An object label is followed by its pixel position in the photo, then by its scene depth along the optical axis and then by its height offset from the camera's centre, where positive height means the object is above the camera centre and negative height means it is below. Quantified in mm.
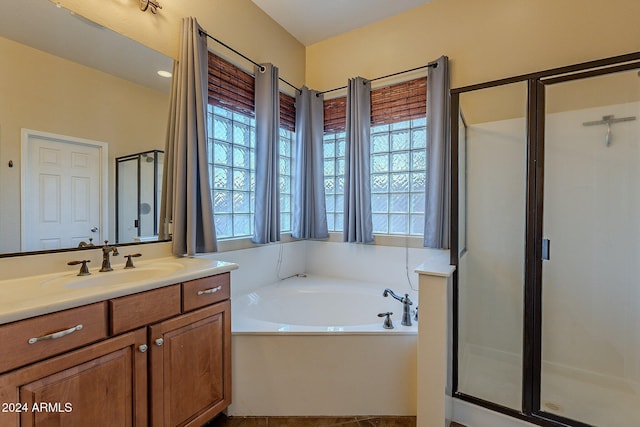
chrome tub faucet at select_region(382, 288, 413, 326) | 1776 -628
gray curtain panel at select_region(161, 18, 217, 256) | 1781 +384
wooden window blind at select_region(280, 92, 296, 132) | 2703 +919
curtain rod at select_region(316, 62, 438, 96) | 2244 +1147
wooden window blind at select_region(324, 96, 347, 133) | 2775 +919
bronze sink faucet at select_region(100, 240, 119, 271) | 1460 -236
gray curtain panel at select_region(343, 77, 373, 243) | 2521 +392
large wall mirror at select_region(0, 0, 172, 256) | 1260 +476
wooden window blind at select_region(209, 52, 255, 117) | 2078 +927
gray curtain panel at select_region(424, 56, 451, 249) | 2174 +398
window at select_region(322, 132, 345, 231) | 2877 +318
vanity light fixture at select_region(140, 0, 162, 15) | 1657 +1168
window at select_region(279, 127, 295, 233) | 2822 +319
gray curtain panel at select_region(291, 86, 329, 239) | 2758 +331
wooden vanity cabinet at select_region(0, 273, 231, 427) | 928 -604
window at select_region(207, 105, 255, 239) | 2225 +319
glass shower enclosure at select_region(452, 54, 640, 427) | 1591 -229
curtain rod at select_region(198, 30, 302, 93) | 1979 +1189
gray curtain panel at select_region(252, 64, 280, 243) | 2328 +422
